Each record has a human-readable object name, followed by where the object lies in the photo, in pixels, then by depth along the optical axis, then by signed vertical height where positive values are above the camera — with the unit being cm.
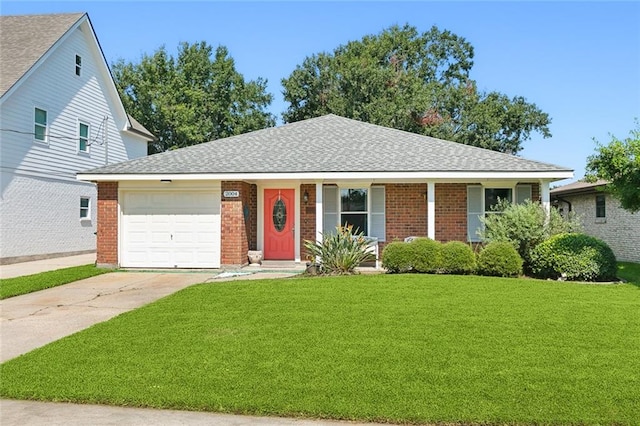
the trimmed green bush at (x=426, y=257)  1230 -77
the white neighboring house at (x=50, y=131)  1675 +380
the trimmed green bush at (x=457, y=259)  1228 -82
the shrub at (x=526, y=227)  1274 -2
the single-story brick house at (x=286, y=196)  1405 +94
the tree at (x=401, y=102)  3225 +857
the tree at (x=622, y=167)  1096 +136
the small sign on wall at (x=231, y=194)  1420 +97
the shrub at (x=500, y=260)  1202 -84
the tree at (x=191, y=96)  3578 +1005
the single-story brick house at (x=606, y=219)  1836 +29
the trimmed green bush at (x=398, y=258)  1238 -80
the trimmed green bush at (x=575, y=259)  1173 -79
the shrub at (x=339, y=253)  1252 -67
